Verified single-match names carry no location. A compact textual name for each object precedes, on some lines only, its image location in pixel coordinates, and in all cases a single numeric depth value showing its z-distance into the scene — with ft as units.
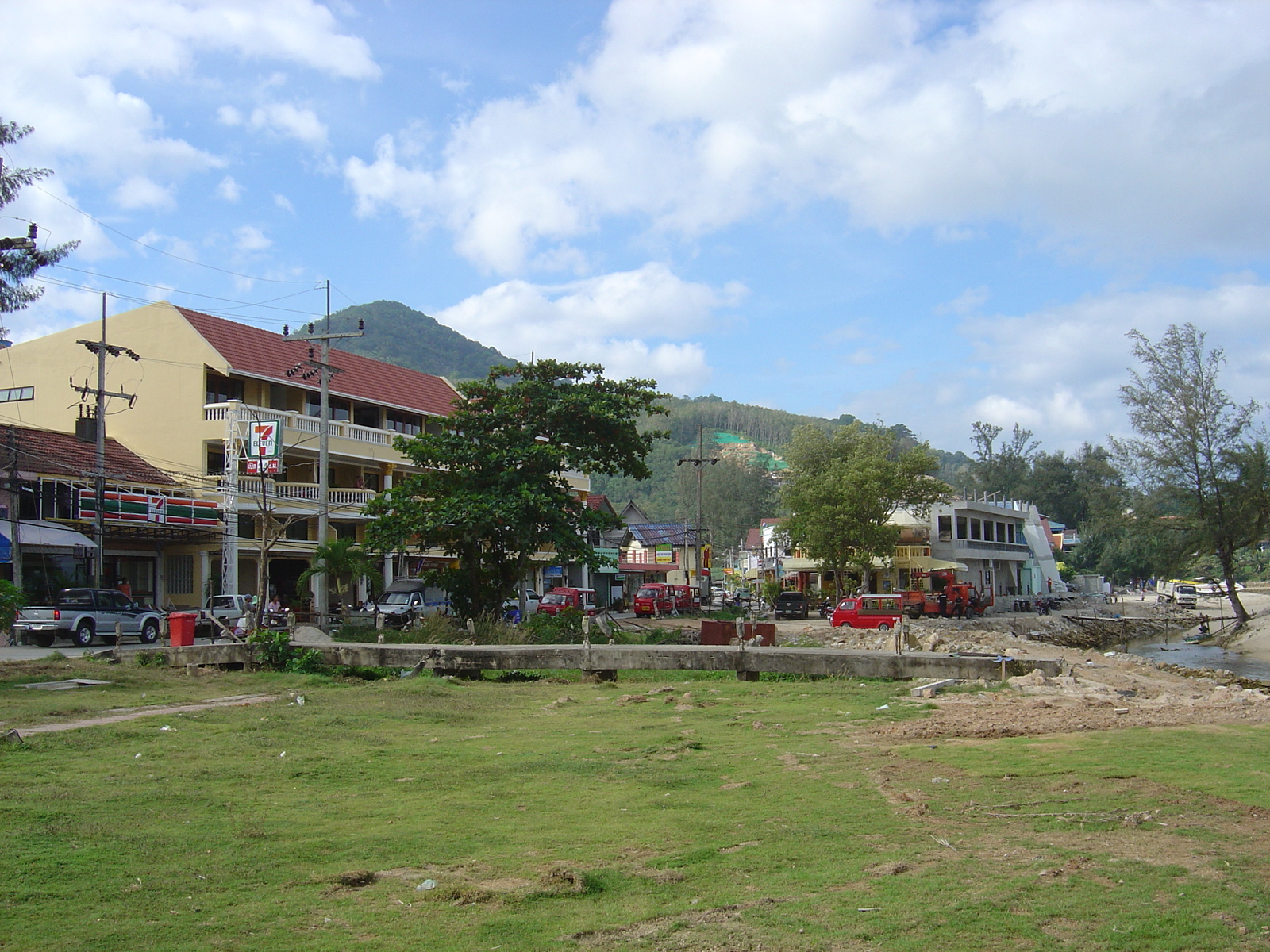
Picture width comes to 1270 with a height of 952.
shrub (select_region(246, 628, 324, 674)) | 62.80
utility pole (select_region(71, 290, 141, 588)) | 105.70
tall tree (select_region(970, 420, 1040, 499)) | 388.16
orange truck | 167.12
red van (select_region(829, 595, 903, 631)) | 134.21
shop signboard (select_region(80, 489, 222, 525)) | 111.45
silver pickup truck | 87.56
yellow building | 129.90
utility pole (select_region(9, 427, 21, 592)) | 103.09
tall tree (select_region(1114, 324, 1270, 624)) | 148.97
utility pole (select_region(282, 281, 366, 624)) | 111.24
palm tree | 96.84
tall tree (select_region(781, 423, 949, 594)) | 177.37
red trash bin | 67.15
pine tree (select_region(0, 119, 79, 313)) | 57.21
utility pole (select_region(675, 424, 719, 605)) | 185.55
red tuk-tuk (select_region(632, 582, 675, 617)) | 161.07
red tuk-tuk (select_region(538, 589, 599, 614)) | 134.92
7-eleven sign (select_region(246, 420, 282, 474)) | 105.29
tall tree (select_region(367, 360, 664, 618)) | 87.97
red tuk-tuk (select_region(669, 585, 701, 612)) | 175.11
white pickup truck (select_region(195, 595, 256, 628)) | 103.90
